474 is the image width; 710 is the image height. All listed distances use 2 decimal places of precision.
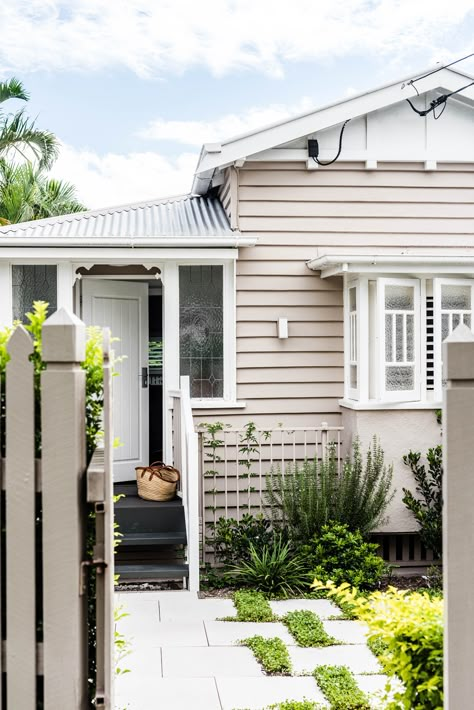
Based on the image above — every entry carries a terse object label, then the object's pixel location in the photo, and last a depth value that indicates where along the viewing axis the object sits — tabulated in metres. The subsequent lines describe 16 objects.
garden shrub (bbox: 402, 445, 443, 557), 8.08
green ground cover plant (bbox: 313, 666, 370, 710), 4.71
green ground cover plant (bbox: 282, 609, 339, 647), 5.96
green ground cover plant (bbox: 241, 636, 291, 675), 5.40
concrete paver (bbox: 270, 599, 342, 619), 6.75
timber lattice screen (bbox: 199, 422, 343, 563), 8.64
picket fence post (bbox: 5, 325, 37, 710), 2.79
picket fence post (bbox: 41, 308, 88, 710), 2.79
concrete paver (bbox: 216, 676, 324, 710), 4.84
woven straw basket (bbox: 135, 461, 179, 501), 8.41
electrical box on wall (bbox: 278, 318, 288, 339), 8.94
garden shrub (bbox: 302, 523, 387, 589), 7.43
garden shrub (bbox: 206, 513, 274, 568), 7.95
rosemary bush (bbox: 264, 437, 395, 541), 7.83
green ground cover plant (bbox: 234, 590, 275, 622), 6.53
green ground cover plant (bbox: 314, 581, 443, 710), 3.12
